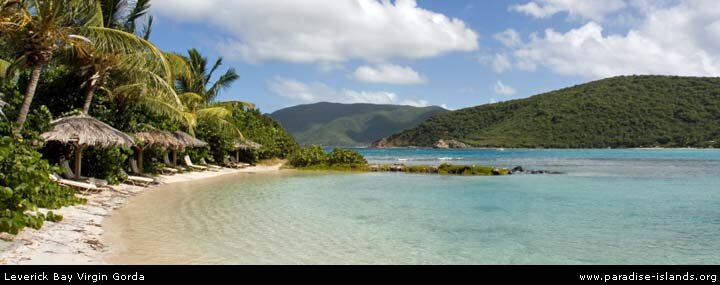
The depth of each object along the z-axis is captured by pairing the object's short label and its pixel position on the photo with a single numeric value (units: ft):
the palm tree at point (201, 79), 87.86
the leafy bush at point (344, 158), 103.60
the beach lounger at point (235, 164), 96.27
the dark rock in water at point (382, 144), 463.58
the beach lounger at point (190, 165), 78.87
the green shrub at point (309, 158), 103.76
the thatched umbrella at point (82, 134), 41.17
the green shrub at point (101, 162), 48.98
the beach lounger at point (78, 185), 39.52
